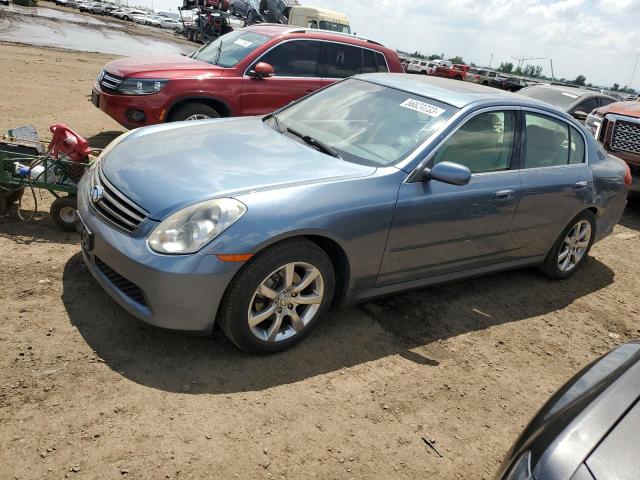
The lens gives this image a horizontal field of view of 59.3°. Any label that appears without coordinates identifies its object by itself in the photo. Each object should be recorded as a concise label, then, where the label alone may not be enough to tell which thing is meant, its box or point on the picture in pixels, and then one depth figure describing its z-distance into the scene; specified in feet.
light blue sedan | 9.95
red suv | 22.20
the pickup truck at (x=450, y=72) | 123.75
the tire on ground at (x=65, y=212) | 14.73
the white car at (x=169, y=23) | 188.14
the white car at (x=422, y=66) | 137.47
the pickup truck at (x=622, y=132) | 26.89
